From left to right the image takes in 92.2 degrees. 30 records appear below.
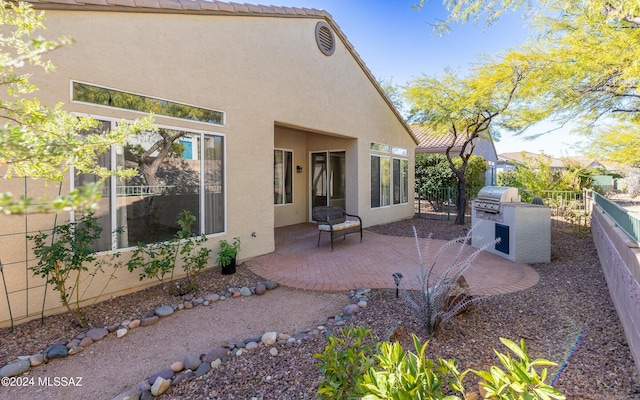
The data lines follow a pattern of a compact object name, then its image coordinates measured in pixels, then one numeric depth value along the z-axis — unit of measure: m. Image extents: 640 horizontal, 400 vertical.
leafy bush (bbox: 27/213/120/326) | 3.79
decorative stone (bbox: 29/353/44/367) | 3.31
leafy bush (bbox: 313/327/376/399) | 2.17
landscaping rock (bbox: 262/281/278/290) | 5.43
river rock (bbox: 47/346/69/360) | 3.43
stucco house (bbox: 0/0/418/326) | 4.24
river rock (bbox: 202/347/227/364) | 3.29
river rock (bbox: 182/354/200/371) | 3.19
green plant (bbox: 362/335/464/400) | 1.72
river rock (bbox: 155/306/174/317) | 4.41
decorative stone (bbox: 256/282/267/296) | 5.23
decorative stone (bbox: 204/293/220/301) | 4.94
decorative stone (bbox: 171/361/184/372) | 3.15
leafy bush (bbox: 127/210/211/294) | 4.92
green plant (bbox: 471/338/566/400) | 1.58
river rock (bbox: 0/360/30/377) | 3.12
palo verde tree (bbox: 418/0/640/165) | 6.16
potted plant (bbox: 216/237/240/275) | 5.88
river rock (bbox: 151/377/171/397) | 2.82
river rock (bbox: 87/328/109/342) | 3.80
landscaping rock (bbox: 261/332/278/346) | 3.61
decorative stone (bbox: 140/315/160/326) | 4.20
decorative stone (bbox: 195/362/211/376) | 3.09
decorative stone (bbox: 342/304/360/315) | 4.30
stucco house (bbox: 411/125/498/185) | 18.00
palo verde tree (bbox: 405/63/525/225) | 9.22
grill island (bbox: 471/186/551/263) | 6.75
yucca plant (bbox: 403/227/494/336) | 3.41
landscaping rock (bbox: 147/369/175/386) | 2.93
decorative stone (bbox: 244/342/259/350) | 3.52
